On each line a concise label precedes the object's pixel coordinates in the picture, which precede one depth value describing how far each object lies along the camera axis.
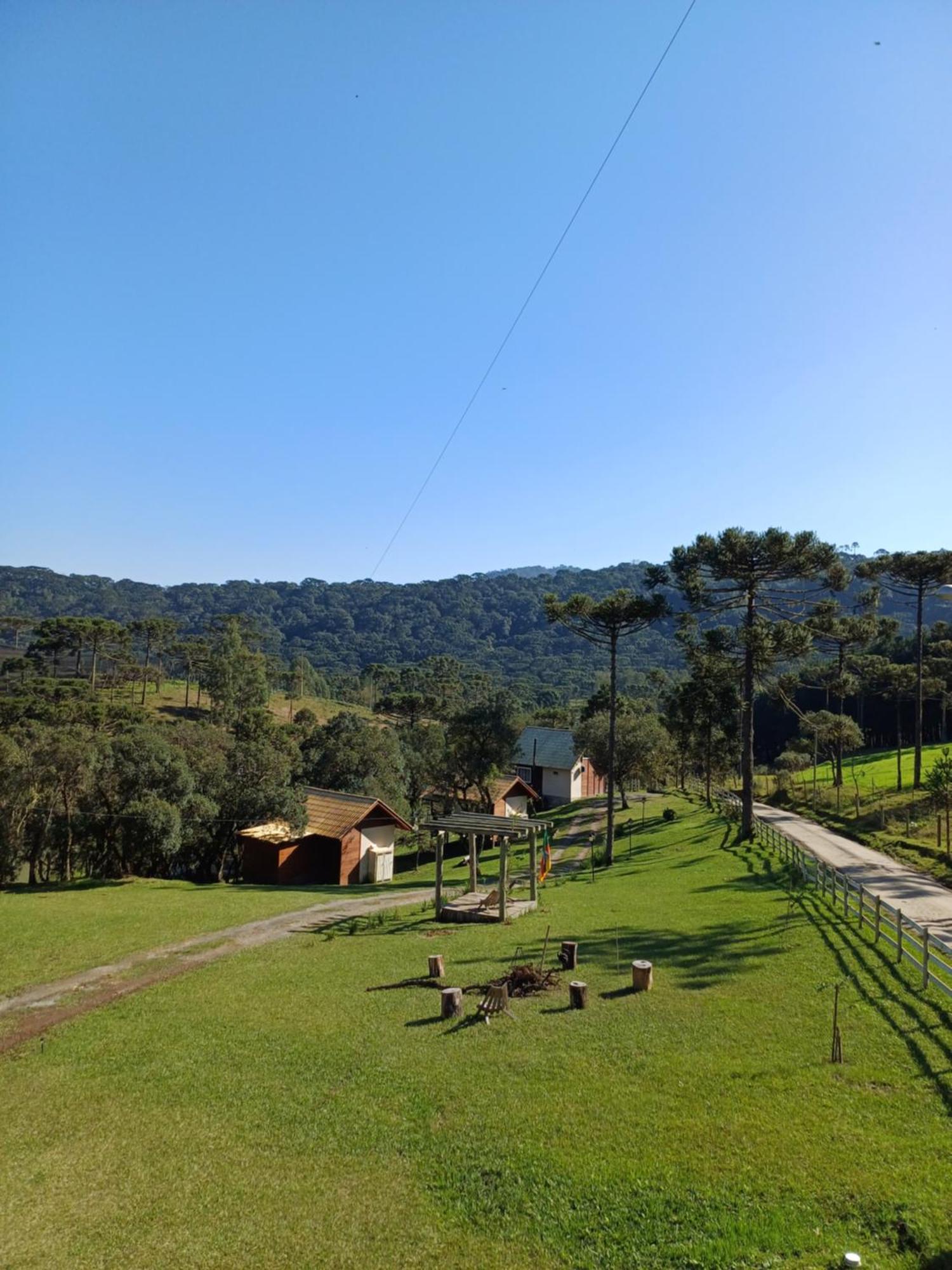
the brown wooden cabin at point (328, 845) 38.56
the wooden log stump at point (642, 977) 13.73
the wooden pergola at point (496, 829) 21.72
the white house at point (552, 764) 71.44
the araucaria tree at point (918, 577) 39.66
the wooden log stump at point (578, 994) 13.05
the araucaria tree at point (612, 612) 33.53
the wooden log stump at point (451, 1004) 13.11
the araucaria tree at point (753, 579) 30.56
